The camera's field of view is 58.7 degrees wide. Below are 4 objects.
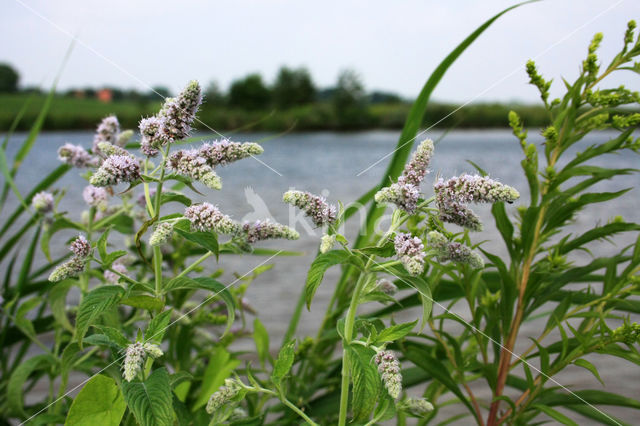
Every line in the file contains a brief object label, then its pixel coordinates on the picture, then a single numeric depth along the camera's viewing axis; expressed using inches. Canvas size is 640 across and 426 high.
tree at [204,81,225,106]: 1289.4
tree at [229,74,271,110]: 1510.8
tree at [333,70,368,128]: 1300.4
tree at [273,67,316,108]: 1504.7
